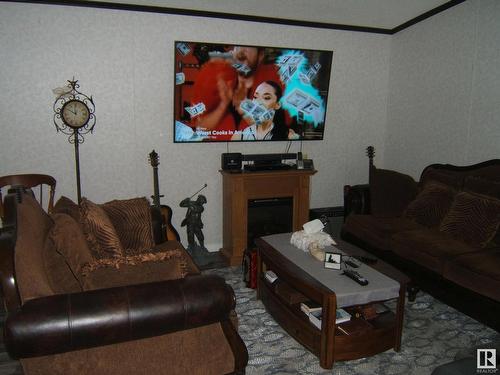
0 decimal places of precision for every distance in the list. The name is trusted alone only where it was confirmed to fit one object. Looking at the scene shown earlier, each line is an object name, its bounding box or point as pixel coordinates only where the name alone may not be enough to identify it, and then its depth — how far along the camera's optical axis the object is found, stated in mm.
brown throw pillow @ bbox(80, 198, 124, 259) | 2240
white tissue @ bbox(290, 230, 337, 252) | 2967
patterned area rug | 2398
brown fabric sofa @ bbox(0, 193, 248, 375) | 1425
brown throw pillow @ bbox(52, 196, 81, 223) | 2442
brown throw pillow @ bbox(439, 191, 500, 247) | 3076
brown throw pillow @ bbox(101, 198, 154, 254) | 2922
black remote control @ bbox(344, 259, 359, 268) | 2656
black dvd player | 4148
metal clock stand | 3650
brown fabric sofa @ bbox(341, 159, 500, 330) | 2680
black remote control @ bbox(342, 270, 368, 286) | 2398
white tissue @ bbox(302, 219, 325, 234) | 3027
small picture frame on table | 2636
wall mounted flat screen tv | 3977
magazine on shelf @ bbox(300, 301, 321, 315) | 2539
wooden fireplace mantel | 4051
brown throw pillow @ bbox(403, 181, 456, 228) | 3537
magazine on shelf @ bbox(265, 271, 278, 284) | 2965
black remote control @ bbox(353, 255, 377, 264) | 2772
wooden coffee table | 2340
